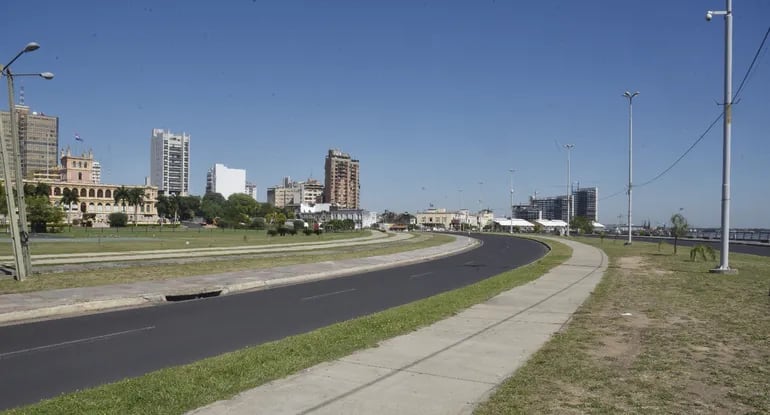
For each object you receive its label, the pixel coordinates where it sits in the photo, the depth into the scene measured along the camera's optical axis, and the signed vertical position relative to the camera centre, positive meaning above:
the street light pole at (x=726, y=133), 21.89 +3.32
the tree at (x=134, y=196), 137.88 +2.88
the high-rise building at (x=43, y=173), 170.48 +10.87
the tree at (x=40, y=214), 71.81 -1.03
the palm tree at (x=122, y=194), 138.12 +3.36
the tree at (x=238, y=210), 141.29 -0.24
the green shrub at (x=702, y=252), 30.42 -2.01
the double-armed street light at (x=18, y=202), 17.64 +0.14
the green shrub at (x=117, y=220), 113.31 -2.61
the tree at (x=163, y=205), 159.75 +0.87
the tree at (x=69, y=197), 123.62 +2.21
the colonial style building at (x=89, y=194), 150.12 +3.69
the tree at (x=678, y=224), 35.84 -0.52
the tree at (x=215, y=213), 191.65 -1.46
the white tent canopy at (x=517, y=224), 163.75 -3.12
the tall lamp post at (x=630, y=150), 51.88 +6.17
